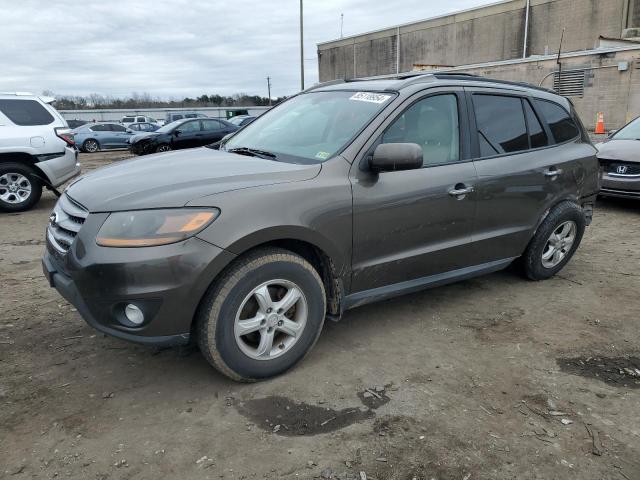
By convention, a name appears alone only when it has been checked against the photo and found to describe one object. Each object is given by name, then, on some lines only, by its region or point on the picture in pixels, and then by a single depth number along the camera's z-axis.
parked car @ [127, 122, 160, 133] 26.52
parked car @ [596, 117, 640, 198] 7.49
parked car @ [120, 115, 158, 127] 36.72
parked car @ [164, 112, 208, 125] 32.34
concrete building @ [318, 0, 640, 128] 20.70
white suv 7.81
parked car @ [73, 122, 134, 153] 23.08
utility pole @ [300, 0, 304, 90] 28.62
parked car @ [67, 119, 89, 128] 34.66
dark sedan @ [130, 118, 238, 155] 16.69
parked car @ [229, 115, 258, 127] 22.08
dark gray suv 2.60
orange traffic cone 17.59
